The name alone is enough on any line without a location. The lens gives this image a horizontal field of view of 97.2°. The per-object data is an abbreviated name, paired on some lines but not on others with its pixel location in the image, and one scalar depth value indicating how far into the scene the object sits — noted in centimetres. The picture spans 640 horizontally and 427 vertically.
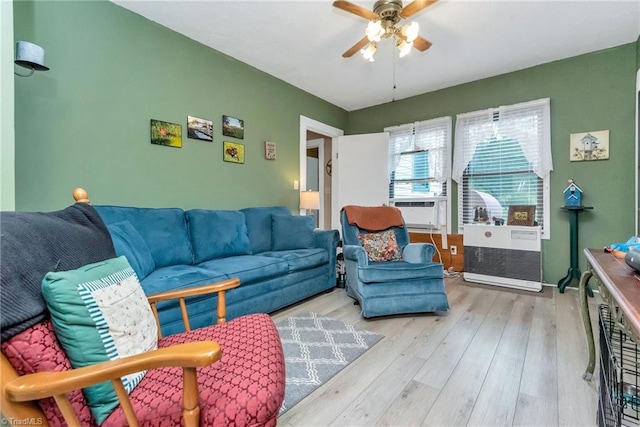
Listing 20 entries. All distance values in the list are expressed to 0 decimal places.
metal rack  90
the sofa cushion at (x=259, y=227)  296
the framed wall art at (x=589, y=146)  297
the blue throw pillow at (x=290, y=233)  308
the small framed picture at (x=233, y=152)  312
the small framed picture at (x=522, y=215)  330
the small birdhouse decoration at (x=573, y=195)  303
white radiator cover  315
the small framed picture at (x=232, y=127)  310
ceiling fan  191
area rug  152
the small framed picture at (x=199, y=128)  279
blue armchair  236
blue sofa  190
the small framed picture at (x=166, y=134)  254
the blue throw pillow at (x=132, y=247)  180
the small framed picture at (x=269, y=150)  356
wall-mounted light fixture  168
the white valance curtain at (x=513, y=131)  327
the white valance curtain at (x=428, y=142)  396
